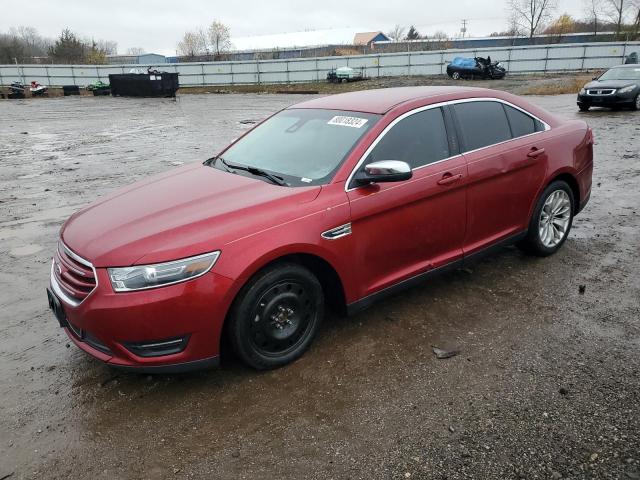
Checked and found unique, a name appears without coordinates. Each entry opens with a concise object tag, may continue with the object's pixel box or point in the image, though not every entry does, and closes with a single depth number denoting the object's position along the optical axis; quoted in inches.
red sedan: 111.5
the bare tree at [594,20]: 2502.5
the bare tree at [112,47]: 5213.1
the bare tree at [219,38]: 3666.3
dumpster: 1390.3
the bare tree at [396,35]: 4235.7
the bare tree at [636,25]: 1840.6
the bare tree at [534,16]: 3029.0
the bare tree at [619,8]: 2208.4
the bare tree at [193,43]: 3848.9
